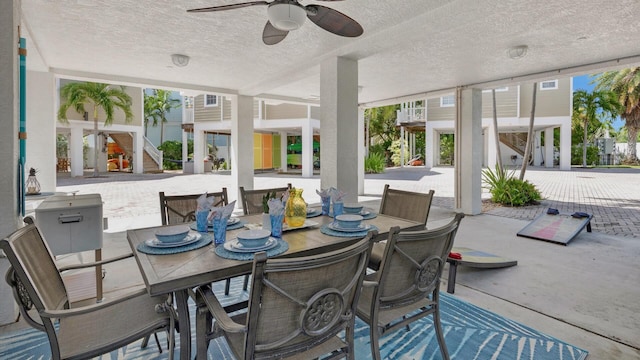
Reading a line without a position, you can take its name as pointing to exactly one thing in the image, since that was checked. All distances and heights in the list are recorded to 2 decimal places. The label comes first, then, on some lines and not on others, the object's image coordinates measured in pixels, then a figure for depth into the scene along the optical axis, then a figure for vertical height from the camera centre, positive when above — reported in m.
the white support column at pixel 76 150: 15.20 +0.98
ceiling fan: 2.30 +1.19
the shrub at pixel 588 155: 20.45 +1.10
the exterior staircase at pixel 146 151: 18.94 +1.19
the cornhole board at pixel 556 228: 4.72 -0.81
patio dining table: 1.47 -0.44
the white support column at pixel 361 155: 9.45 +0.51
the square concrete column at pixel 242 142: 7.63 +0.70
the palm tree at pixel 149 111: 23.11 +4.19
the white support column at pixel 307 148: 15.48 +1.12
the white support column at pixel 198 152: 17.80 +1.07
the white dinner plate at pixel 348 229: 2.24 -0.37
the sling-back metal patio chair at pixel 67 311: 1.42 -0.72
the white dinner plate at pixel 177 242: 1.89 -0.40
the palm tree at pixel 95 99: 13.25 +2.96
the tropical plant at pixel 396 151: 22.25 +1.43
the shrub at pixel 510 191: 7.86 -0.41
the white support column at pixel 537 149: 21.36 +1.52
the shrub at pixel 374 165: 16.45 +0.37
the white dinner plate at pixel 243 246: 1.80 -0.40
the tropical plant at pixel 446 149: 24.24 +1.73
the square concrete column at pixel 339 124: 4.60 +0.66
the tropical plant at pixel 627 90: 17.39 +4.35
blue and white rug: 2.16 -1.14
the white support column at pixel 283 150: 19.14 +1.29
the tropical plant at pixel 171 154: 21.28 +1.14
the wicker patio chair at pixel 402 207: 2.91 -0.31
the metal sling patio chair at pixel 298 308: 1.27 -0.56
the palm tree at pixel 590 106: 18.81 +3.77
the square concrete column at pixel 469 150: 6.69 +0.46
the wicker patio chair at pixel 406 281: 1.69 -0.57
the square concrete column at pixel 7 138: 2.50 +0.25
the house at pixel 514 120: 15.88 +2.68
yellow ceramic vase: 2.42 -0.26
